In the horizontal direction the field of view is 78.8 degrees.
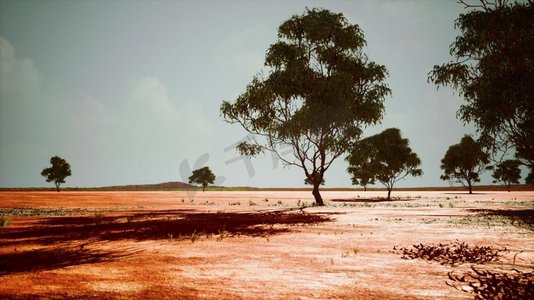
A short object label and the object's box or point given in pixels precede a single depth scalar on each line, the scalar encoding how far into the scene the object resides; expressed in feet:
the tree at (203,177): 502.79
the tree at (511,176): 321.60
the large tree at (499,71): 68.95
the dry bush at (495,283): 20.80
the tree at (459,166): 278.67
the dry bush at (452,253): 32.07
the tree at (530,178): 276.62
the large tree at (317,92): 115.85
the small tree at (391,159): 205.67
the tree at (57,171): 377.30
